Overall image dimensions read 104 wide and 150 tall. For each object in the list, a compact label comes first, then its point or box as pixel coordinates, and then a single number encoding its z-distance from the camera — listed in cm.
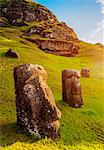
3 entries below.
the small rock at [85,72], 4539
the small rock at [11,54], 4339
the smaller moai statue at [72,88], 2694
